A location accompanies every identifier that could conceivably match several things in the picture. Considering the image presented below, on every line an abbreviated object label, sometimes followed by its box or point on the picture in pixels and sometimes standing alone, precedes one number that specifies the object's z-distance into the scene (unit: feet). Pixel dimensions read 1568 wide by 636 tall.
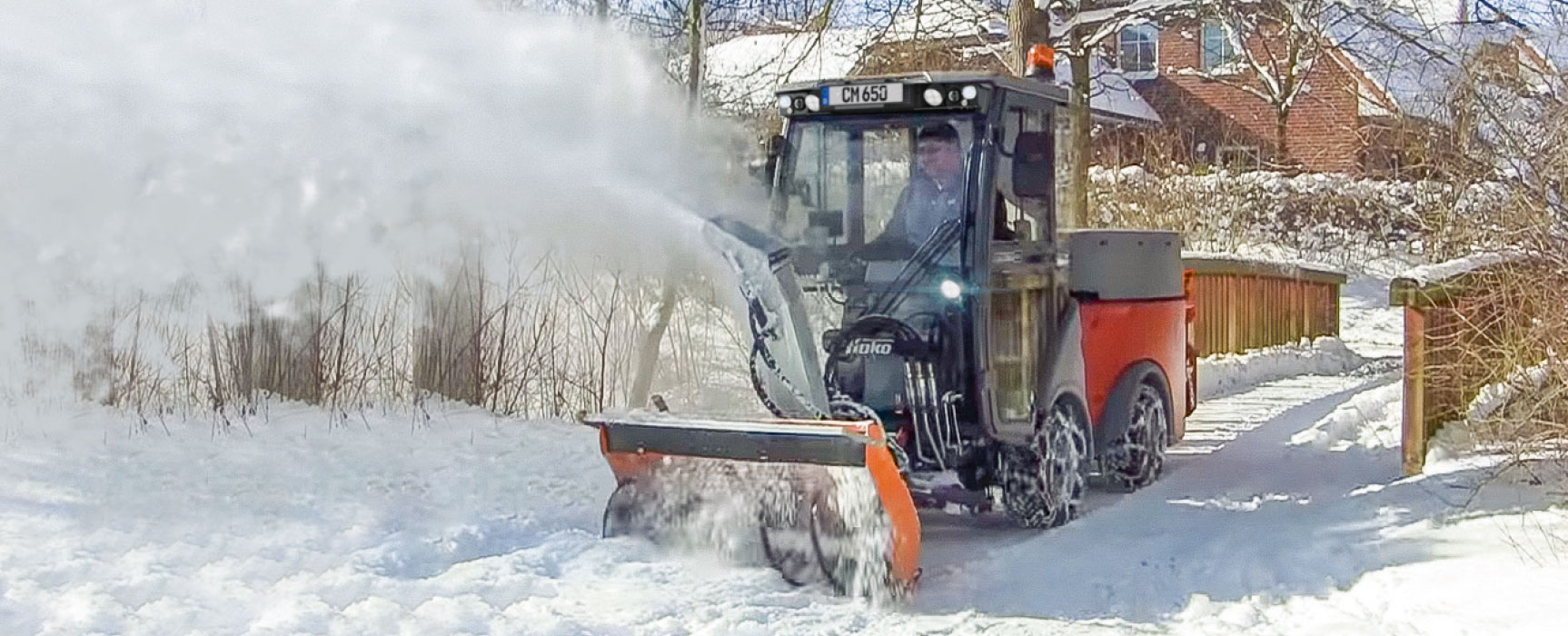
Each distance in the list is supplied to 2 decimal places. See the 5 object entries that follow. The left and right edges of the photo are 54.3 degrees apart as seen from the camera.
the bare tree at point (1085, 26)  46.34
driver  23.08
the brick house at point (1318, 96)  34.81
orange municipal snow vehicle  21.15
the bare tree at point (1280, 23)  45.73
